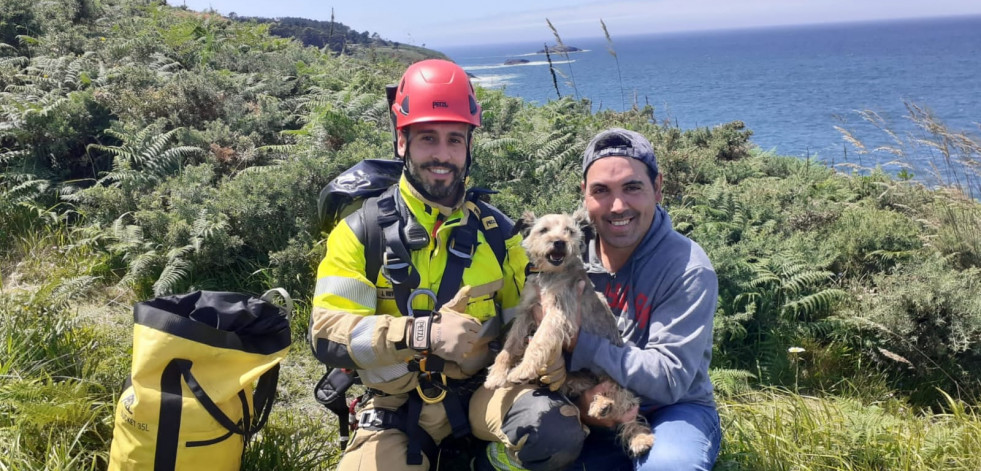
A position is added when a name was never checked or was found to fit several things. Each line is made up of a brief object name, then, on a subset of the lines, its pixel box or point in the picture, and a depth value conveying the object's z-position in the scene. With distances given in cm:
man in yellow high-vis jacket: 330
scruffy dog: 352
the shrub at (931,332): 566
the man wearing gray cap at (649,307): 340
